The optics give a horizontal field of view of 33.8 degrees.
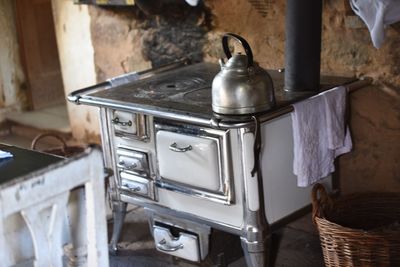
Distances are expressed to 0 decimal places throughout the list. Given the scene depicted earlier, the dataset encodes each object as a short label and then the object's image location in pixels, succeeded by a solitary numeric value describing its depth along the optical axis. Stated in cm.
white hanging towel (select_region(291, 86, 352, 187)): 239
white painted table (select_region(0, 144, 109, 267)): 133
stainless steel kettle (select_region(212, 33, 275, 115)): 223
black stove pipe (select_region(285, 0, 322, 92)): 243
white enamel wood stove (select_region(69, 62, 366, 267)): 230
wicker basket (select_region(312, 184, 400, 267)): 220
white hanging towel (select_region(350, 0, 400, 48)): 237
